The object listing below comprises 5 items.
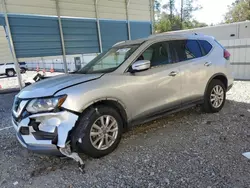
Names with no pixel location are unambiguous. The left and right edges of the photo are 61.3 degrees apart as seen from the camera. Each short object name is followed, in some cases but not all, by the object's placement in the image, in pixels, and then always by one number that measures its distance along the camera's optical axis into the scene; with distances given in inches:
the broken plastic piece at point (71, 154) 105.0
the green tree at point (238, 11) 1219.5
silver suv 106.0
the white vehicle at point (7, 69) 757.4
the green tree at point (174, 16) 1352.1
